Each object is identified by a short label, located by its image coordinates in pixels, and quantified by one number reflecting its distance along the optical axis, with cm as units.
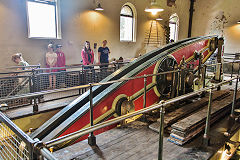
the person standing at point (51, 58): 555
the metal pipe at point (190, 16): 1234
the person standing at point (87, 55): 576
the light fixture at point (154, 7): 448
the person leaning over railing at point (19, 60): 449
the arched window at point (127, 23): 872
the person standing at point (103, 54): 614
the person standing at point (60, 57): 566
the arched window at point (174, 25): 1163
